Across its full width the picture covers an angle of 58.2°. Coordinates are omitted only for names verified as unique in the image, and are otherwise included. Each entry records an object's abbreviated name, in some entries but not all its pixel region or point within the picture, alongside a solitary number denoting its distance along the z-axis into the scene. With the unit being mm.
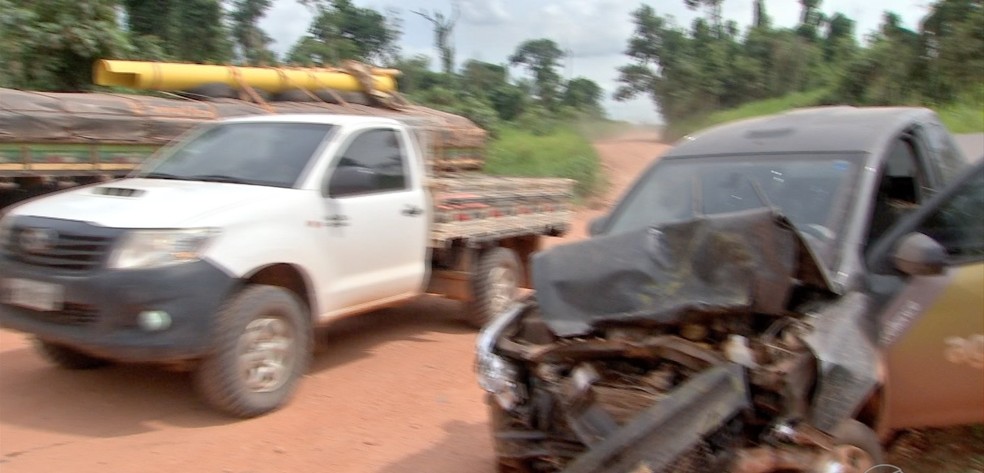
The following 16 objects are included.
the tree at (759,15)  46438
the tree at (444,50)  32062
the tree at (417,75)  29066
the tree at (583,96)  39012
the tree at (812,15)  47062
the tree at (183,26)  17594
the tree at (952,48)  20516
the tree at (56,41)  12773
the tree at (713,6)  46253
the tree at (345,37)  26234
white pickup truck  4852
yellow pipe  10133
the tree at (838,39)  39794
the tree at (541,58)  41375
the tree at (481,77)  31859
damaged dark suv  3170
